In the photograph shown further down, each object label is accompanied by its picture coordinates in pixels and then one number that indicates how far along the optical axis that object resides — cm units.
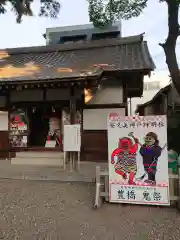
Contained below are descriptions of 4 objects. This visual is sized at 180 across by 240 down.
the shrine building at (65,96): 575
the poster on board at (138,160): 345
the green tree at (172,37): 542
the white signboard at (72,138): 558
